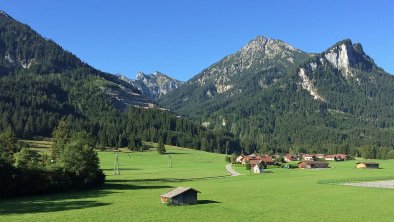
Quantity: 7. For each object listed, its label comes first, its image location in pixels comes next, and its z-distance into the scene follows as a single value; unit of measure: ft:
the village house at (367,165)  566.35
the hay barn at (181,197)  222.89
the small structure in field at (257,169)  491.76
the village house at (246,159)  591.13
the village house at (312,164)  593.01
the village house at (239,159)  637.26
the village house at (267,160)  604.13
